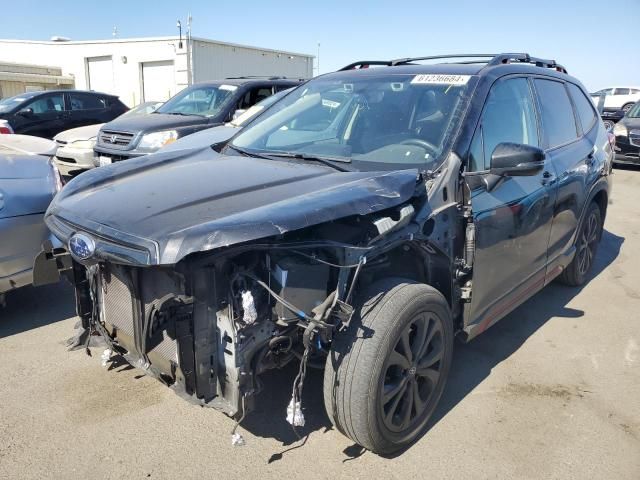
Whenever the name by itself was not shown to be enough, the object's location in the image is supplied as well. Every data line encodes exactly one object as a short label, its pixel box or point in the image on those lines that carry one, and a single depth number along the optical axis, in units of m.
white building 24.97
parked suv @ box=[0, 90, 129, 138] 11.74
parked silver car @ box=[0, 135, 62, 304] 3.61
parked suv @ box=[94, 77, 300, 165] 7.74
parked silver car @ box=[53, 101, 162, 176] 8.85
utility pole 24.12
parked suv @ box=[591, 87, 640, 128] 26.26
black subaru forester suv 2.21
